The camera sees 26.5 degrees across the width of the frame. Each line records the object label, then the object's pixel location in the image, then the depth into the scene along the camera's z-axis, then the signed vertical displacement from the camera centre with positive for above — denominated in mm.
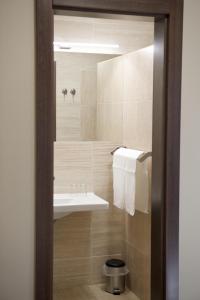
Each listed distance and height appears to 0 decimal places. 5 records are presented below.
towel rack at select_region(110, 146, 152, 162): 3201 -311
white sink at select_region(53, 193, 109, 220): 3244 -698
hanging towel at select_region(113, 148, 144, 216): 3306 -511
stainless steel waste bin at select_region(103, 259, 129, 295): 3639 -1380
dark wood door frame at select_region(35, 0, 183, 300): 2084 -109
